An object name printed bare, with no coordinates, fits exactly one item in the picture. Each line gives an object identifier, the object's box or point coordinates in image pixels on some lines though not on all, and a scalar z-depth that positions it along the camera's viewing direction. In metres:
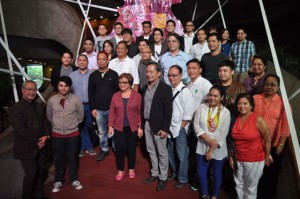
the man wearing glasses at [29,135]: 2.78
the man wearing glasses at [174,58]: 3.59
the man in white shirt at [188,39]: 4.91
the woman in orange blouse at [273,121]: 2.57
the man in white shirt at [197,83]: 3.06
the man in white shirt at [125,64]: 3.73
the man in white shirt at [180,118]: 3.00
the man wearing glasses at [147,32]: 4.69
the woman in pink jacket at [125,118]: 3.19
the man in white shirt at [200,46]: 4.32
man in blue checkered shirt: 4.51
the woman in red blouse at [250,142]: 2.44
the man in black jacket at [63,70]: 3.78
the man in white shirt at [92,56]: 4.17
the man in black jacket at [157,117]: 3.00
